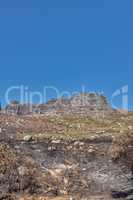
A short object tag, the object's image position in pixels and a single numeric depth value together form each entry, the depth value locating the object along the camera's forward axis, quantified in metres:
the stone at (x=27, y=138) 24.81
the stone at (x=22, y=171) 18.14
